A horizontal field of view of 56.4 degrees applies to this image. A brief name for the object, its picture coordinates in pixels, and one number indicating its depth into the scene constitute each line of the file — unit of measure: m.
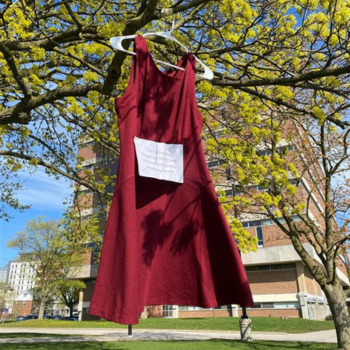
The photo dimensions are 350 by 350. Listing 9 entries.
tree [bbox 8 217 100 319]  32.75
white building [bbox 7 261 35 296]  145.77
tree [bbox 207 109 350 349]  6.09
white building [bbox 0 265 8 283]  146.25
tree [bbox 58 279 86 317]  34.06
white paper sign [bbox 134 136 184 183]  2.40
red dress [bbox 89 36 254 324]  2.12
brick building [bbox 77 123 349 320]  26.88
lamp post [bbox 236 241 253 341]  10.16
